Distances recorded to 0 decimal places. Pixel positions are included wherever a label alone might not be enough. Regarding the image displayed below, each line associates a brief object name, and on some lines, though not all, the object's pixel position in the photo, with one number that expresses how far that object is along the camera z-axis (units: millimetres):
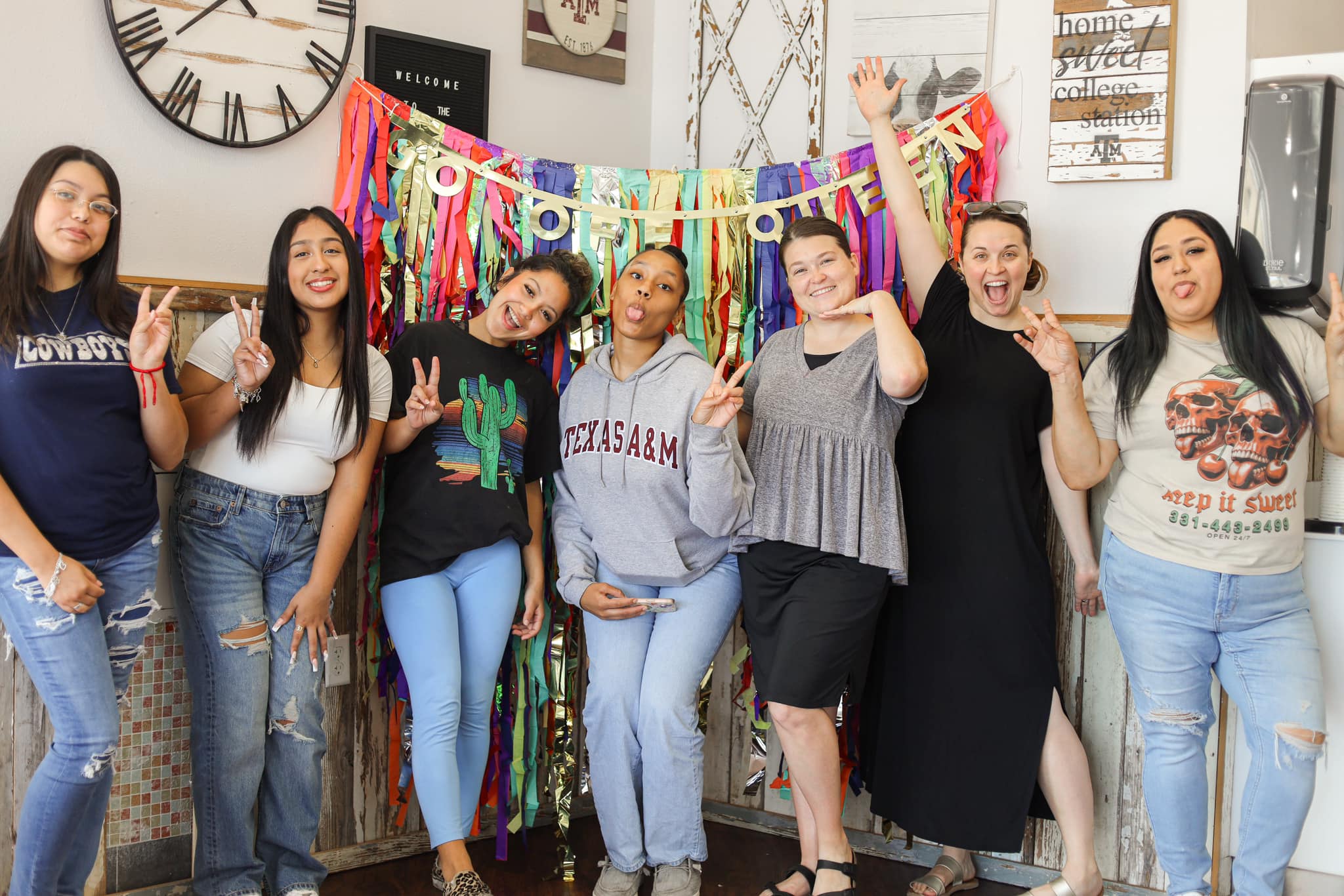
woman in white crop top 2172
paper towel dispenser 2219
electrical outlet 2646
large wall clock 2328
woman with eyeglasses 1884
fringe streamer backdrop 2672
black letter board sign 2703
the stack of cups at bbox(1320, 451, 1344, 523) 2373
